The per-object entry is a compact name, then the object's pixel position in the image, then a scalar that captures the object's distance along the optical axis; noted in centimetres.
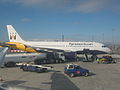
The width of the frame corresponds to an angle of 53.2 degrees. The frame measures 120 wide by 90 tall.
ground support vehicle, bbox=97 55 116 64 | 3148
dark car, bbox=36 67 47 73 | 2063
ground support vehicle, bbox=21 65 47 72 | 2072
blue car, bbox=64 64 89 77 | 1822
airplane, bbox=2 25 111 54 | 3680
